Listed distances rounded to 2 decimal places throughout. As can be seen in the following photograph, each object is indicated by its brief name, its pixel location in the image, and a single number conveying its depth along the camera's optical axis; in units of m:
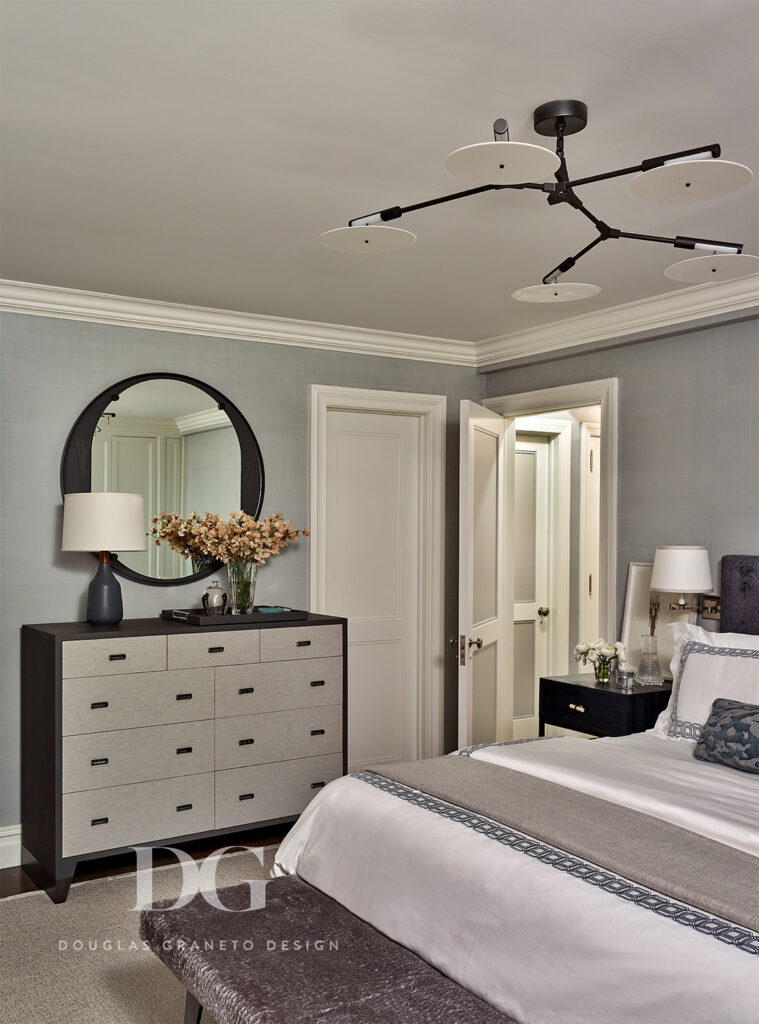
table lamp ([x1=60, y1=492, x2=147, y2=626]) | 3.90
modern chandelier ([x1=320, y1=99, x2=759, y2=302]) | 1.89
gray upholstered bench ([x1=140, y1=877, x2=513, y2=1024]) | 1.98
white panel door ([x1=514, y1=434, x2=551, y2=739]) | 6.16
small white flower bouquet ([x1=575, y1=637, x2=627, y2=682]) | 4.20
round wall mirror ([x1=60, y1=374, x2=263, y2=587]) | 4.25
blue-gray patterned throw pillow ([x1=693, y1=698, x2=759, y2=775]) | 3.03
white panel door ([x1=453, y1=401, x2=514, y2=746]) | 4.73
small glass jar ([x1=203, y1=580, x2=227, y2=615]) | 4.26
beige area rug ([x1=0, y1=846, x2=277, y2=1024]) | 2.80
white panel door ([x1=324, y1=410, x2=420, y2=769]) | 5.12
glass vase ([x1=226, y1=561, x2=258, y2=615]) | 4.35
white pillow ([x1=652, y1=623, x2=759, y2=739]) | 3.42
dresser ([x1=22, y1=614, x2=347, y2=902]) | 3.71
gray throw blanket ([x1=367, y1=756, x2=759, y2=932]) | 2.03
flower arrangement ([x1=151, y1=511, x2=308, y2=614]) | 4.32
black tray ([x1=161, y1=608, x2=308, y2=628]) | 4.11
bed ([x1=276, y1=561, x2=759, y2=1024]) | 1.88
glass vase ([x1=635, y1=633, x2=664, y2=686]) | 4.10
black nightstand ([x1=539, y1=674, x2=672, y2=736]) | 3.96
